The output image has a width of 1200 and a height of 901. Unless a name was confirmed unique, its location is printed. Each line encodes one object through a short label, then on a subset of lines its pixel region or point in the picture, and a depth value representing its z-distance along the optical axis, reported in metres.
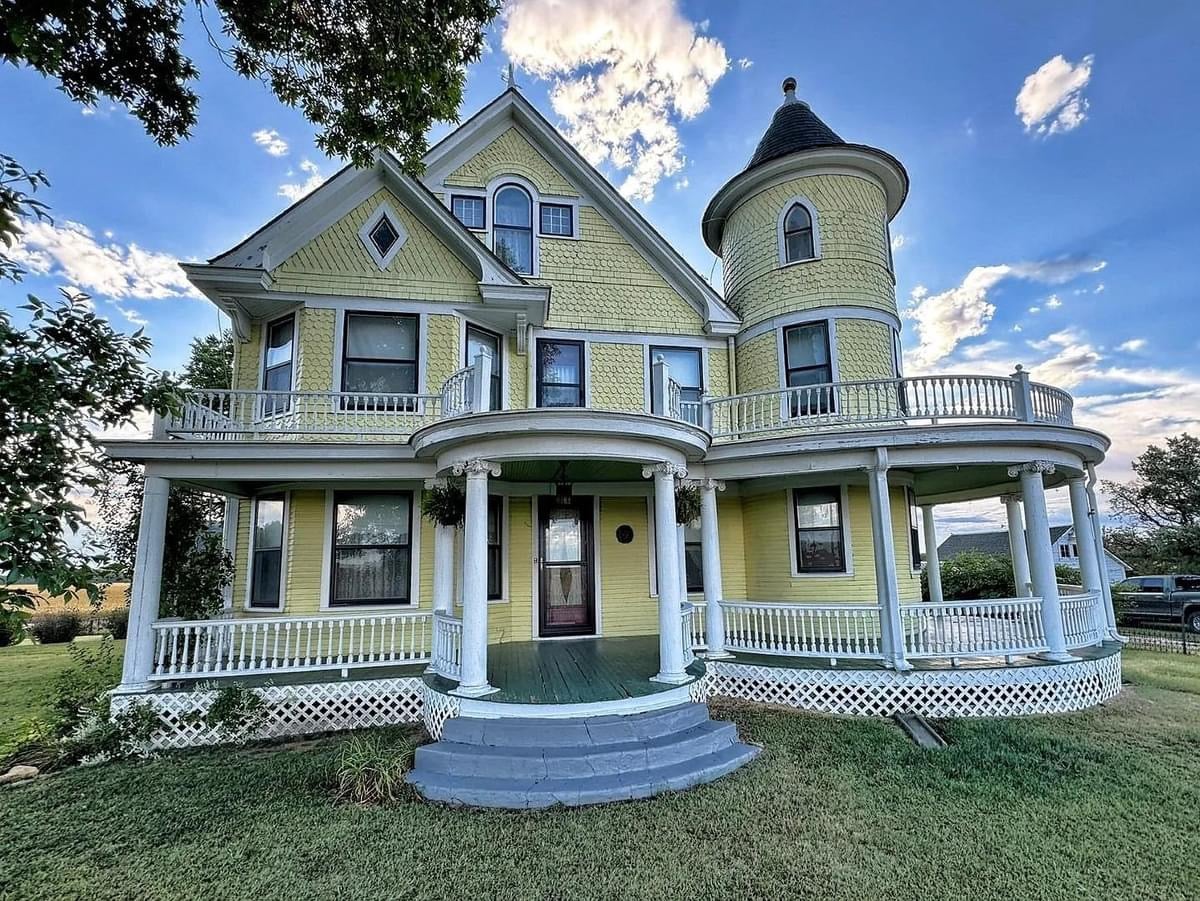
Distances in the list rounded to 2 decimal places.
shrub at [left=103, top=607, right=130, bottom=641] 17.88
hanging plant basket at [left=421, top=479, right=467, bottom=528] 7.74
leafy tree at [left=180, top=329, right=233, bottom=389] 18.70
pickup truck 17.41
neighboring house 37.09
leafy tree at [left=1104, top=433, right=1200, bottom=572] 24.61
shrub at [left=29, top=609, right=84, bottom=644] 19.14
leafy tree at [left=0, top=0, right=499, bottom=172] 5.90
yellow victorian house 7.16
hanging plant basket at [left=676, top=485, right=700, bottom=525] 8.61
